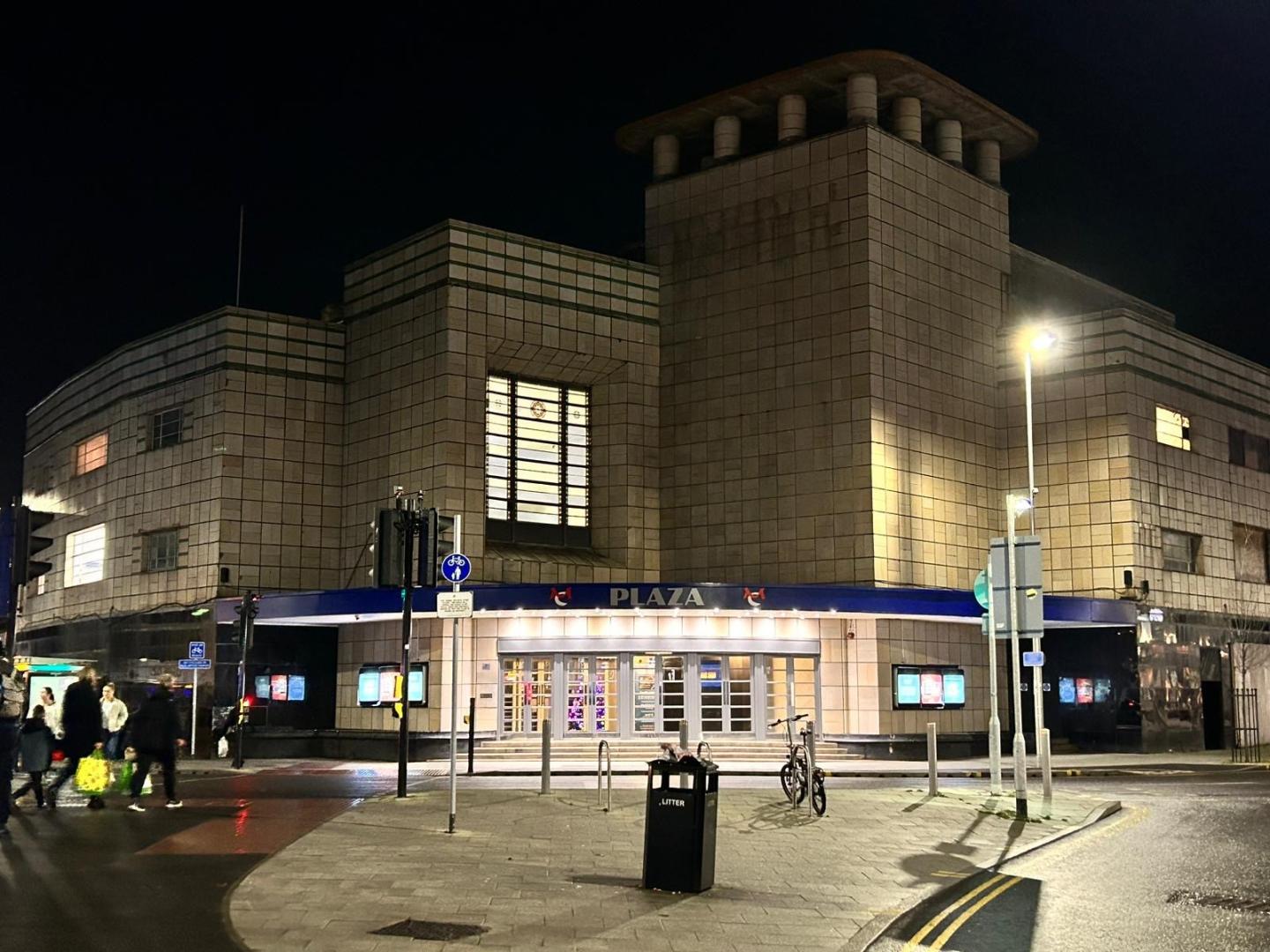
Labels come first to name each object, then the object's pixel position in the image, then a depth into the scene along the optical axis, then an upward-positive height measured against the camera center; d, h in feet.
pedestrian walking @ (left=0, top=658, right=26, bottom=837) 53.21 -2.82
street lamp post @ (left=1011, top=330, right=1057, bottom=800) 68.85 -1.32
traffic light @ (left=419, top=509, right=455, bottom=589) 71.92 +6.34
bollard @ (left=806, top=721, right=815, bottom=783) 67.20 -4.34
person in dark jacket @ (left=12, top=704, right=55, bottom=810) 64.13 -4.24
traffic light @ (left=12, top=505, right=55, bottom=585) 45.93 +4.04
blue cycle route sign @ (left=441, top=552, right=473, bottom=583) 63.98 +4.58
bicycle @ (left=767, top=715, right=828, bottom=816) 66.90 -5.88
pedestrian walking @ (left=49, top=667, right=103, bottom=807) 64.80 -3.14
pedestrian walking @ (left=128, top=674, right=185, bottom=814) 66.39 -3.64
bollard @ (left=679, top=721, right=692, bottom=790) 83.53 -4.46
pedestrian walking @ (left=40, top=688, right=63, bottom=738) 91.97 -3.68
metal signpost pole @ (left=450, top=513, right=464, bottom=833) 55.91 -2.56
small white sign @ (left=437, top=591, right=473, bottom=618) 58.29 +2.54
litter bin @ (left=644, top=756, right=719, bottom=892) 43.27 -5.42
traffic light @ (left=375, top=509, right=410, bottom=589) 73.31 +6.14
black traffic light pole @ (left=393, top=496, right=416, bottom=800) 72.84 +3.56
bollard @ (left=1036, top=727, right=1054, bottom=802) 68.69 -4.96
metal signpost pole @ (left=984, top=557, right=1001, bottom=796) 76.62 -4.63
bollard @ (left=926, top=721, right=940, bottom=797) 75.15 -5.57
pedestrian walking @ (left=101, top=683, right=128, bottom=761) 85.61 -3.74
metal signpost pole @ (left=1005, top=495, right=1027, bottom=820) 65.10 -1.37
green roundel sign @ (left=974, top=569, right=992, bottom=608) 77.10 +4.40
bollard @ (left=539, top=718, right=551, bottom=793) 75.77 -5.26
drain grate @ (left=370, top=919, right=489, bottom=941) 36.19 -7.29
